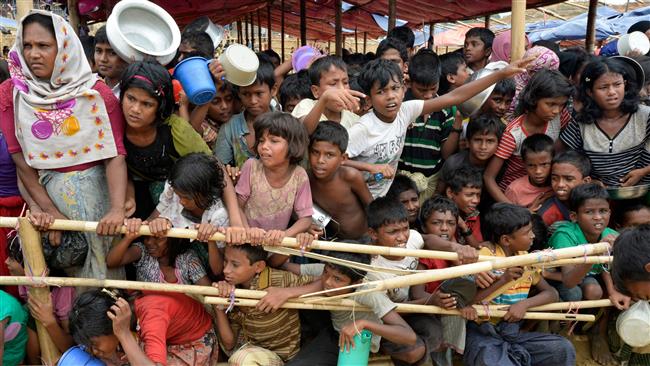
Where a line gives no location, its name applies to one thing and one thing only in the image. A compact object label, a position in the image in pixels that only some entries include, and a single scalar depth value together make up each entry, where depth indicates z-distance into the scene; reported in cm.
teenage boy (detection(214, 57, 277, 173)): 317
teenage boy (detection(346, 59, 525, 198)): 304
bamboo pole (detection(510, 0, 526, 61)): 329
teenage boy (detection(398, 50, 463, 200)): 358
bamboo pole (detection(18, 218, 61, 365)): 231
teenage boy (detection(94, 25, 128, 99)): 301
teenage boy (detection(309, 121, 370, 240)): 276
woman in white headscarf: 239
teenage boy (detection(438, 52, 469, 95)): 428
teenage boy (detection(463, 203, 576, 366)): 272
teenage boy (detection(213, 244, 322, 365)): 251
